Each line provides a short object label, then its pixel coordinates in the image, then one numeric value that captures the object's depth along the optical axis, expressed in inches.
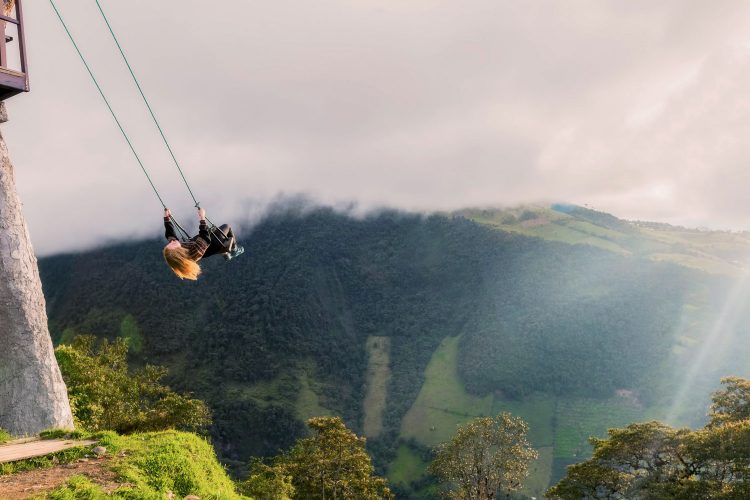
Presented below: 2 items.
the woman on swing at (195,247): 418.6
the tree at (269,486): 1385.3
